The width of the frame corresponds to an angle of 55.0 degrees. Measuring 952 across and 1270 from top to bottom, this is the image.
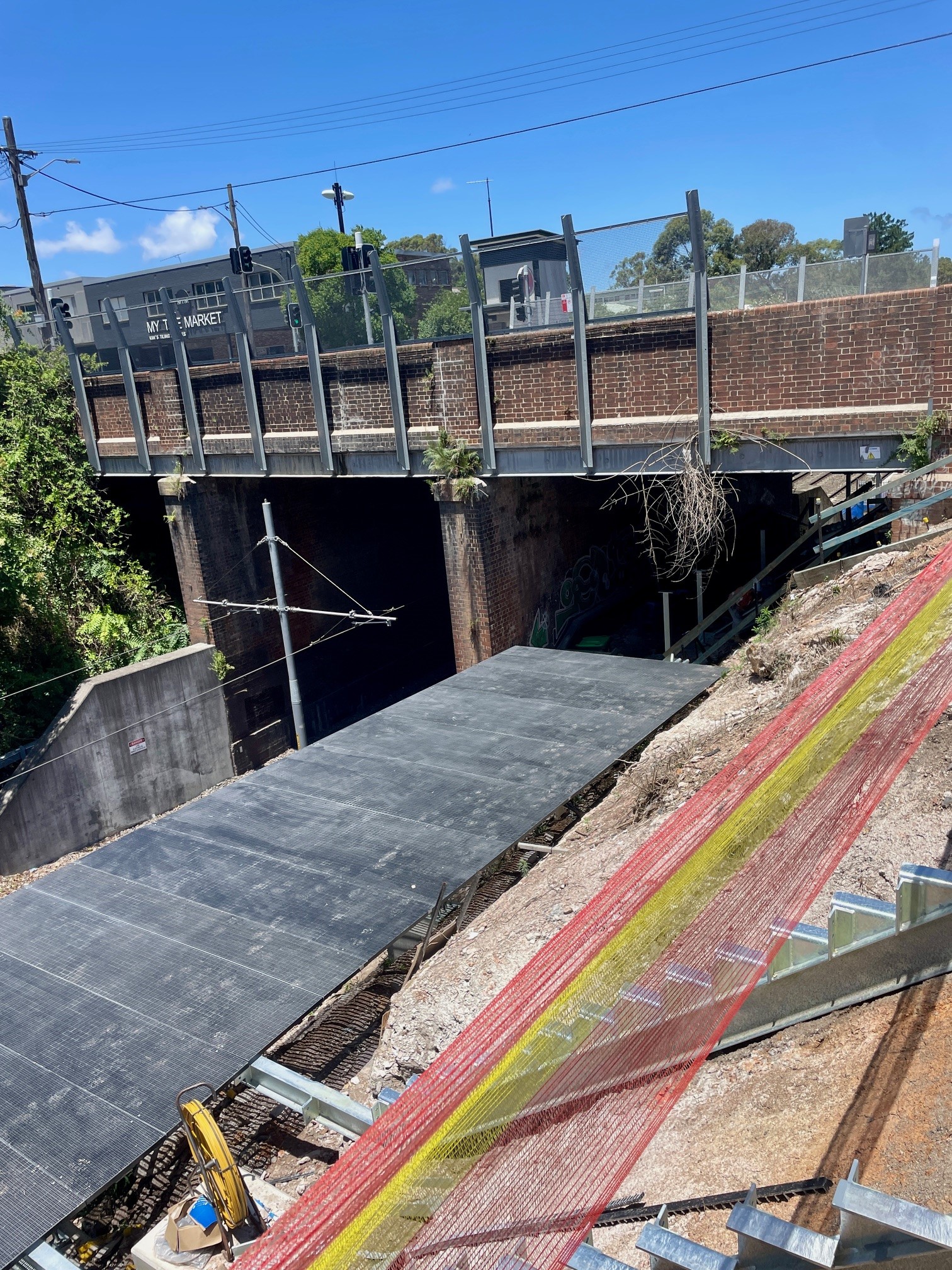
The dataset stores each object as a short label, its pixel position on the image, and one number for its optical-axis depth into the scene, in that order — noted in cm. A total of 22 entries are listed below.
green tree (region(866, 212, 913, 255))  4553
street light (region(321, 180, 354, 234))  3388
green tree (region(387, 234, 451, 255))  6316
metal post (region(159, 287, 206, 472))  1667
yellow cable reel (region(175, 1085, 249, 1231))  498
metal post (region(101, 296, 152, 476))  1780
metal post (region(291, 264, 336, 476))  1478
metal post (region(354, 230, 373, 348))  1433
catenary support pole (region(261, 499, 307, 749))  1596
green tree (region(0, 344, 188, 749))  1797
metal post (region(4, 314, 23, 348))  1973
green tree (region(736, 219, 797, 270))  5053
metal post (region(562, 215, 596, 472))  1189
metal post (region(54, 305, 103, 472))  1891
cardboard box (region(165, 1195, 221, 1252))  512
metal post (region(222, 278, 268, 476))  1575
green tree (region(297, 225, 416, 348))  1400
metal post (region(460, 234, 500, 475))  1300
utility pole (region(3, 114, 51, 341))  2738
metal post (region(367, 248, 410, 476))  1402
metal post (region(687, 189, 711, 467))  1107
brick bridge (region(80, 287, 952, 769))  1112
